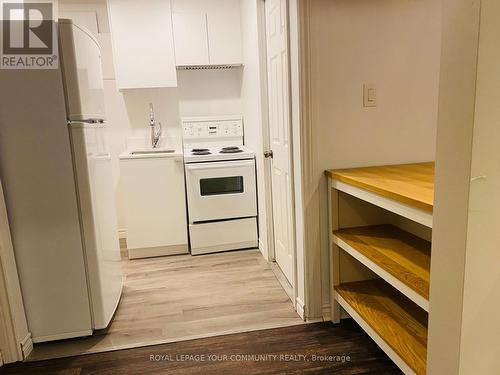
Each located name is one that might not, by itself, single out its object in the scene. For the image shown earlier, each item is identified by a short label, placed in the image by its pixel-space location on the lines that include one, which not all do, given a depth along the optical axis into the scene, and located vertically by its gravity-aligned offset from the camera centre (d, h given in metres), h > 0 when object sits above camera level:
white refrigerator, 1.79 -0.27
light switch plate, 2.00 +0.13
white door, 2.22 -0.04
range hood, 3.47 +0.55
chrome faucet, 3.67 -0.03
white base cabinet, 3.13 -0.64
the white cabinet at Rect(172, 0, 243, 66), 3.31 +0.83
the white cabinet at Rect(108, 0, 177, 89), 3.22 +0.74
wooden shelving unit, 1.38 -0.60
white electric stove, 3.19 -0.63
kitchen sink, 3.30 -0.21
